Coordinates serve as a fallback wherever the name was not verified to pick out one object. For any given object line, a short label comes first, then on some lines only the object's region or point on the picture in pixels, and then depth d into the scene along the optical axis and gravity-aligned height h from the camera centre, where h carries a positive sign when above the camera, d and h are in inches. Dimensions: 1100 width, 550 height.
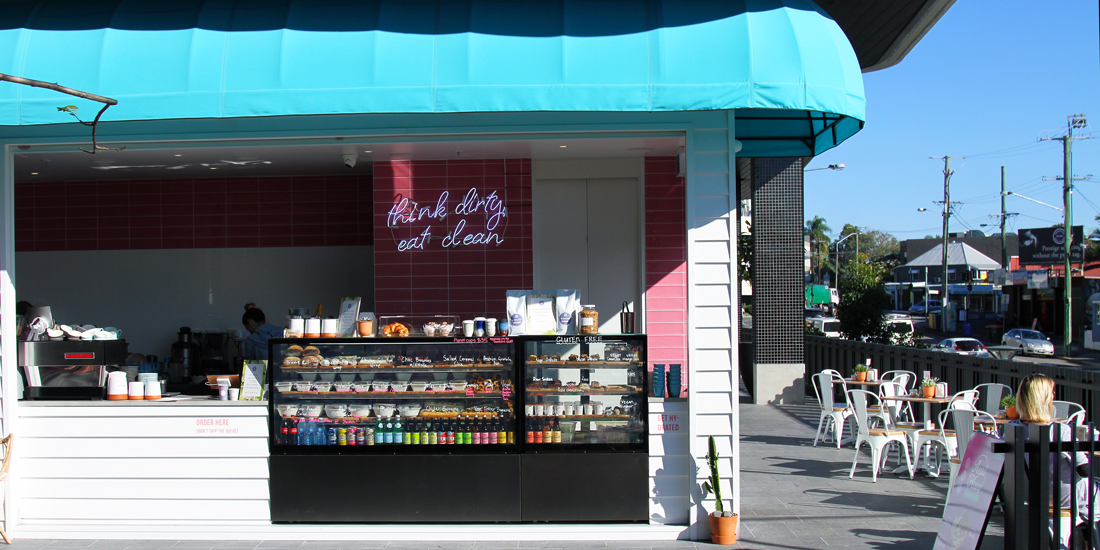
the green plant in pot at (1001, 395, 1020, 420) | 205.8 -40.0
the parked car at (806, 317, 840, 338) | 1212.2 -80.5
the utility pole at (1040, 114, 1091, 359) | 1065.3 +99.0
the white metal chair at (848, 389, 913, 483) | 302.4 -66.1
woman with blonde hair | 168.2 -32.2
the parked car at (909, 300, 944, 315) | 1759.1 -79.6
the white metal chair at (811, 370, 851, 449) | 369.7 -68.1
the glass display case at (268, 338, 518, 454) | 228.1 -35.6
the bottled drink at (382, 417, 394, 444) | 228.4 -48.1
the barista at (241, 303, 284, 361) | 288.0 -19.7
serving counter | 228.4 -57.0
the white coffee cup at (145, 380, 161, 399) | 235.3 -33.9
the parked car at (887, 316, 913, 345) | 579.2 -43.6
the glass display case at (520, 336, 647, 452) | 226.1 -35.3
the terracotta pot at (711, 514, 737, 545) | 213.3 -73.6
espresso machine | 238.2 -27.0
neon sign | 289.0 +26.3
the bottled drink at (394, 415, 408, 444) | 228.2 -47.0
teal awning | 199.0 +63.0
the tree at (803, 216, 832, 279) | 2937.3 +191.6
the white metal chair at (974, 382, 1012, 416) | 319.0 -53.4
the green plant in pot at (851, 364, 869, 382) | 395.5 -52.1
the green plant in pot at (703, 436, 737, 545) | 213.2 -70.4
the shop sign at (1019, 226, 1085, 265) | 1254.3 +53.0
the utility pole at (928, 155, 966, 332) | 1454.5 +146.2
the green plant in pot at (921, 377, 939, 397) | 330.6 -50.8
